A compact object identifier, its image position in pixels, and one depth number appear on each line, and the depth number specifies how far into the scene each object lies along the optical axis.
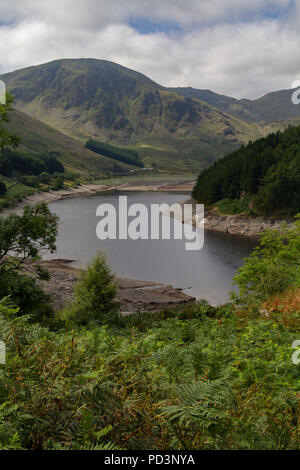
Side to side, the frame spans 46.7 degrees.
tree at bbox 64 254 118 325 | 25.95
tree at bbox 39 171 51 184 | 143.85
